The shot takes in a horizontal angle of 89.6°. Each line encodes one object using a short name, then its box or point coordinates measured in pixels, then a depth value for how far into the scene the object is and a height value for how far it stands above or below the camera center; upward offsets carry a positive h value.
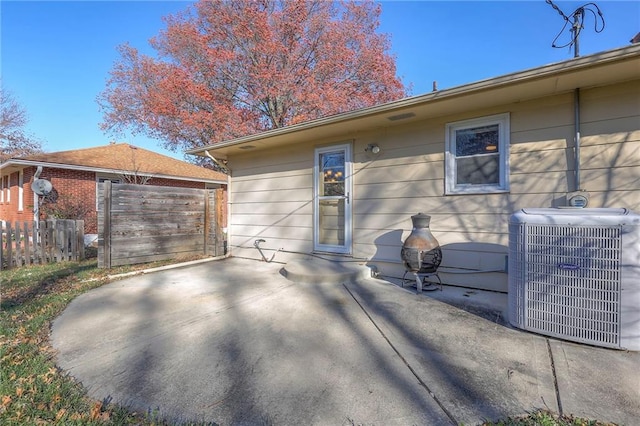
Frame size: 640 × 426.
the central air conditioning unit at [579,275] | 2.47 -0.52
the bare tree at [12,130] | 21.00 +5.46
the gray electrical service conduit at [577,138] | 3.67 +0.83
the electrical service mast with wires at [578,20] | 4.32 +2.65
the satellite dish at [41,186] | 10.61 +0.82
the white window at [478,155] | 4.19 +0.77
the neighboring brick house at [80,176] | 11.33 +1.45
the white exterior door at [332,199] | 5.67 +0.22
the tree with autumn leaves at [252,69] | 13.77 +6.42
